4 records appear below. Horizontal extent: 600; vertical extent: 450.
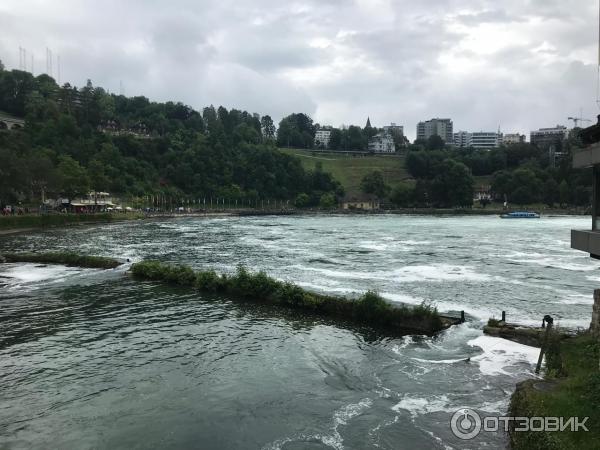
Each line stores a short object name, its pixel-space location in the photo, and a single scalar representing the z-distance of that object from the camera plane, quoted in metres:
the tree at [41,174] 109.06
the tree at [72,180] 128.62
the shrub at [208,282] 41.72
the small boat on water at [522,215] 189.20
